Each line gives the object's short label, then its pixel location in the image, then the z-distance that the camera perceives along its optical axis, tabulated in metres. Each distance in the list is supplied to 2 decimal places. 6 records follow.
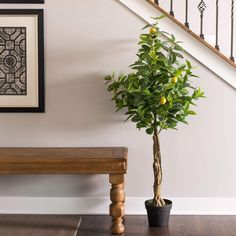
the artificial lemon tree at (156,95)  3.25
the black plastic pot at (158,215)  3.39
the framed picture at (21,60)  3.71
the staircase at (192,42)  3.61
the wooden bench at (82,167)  3.17
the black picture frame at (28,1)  3.70
